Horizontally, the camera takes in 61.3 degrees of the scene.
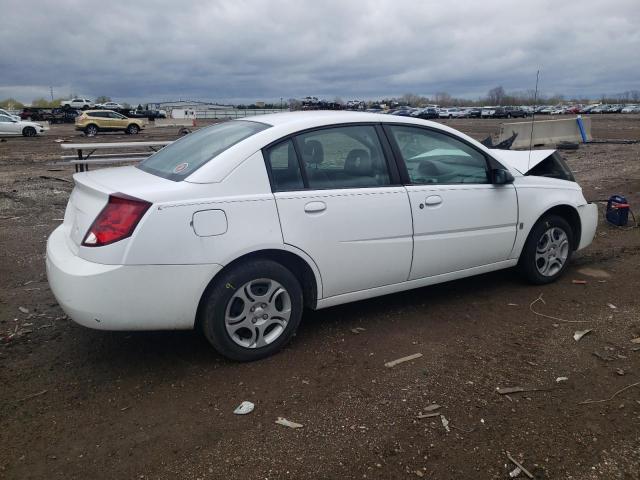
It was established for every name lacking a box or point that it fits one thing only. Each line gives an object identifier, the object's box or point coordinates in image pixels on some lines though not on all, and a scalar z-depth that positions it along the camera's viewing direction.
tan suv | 34.06
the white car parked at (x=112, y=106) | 66.92
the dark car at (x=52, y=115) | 54.31
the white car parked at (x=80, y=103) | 68.69
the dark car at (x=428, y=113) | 66.14
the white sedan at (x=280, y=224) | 3.28
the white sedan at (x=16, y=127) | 30.52
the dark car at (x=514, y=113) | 69.88
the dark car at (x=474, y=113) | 74.82
